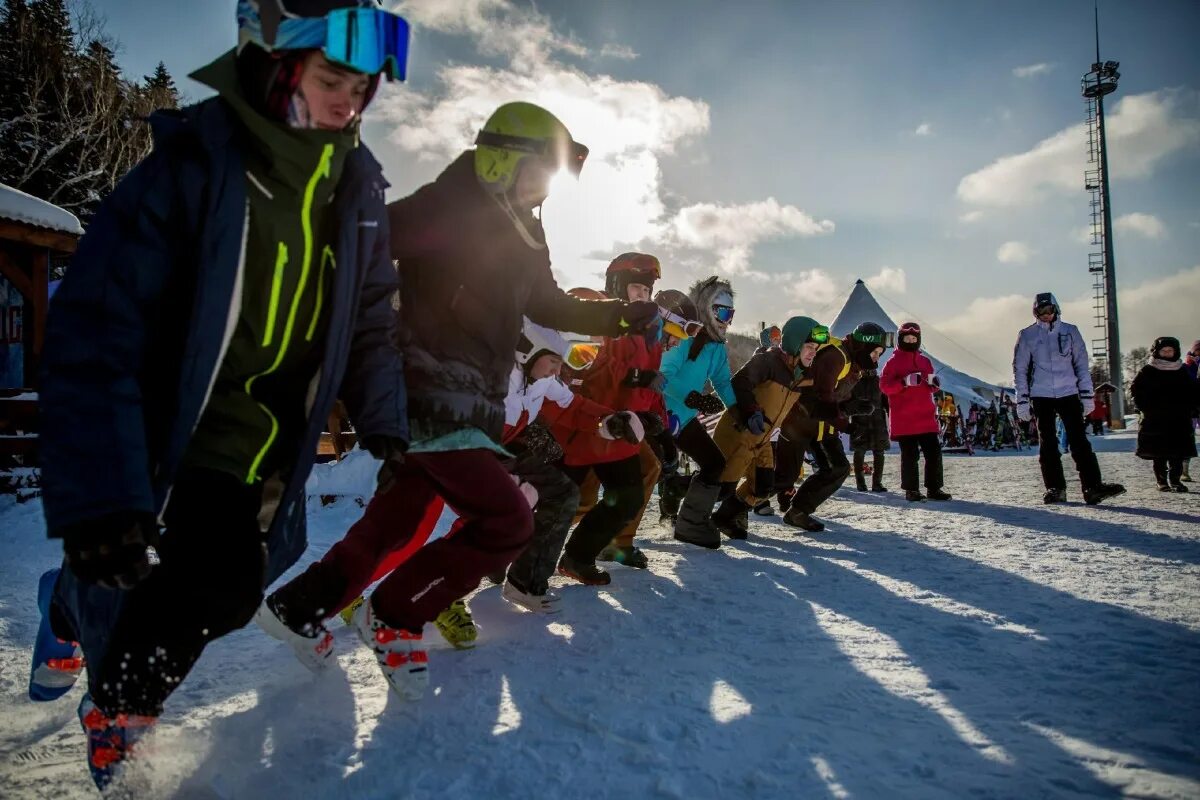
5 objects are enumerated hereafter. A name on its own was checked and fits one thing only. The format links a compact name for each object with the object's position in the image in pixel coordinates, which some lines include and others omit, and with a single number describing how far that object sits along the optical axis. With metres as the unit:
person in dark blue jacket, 1.33
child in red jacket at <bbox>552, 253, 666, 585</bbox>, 3.85
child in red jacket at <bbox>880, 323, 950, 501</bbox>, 7.29
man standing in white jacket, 6.40
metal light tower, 41.62
